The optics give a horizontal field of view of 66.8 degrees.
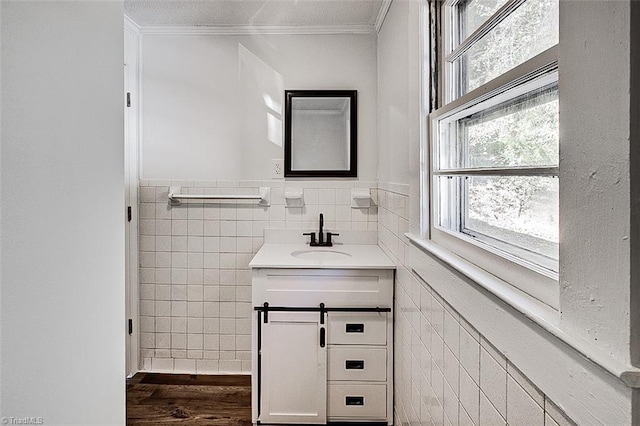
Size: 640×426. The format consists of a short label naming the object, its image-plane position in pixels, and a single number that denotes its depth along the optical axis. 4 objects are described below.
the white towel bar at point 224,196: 3.10
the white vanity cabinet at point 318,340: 2.43
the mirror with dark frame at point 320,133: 3.12
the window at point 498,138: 0.95
